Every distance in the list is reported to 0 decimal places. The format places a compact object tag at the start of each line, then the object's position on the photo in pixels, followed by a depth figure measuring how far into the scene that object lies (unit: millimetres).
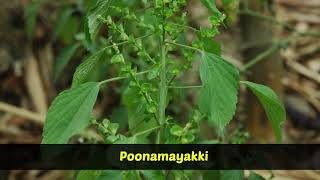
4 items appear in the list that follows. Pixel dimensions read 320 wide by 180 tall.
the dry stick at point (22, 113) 2715
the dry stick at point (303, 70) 3209
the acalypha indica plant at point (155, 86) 1119
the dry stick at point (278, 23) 2168
